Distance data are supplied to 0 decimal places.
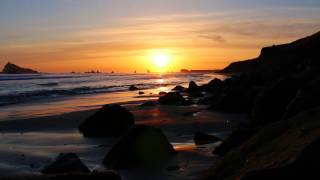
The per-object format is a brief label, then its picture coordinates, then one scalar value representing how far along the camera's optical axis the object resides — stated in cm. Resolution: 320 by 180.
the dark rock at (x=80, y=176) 393
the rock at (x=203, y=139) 754
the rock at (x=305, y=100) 512
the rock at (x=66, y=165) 545
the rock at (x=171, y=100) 1581
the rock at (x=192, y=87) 2454
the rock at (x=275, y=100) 682
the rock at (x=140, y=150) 630
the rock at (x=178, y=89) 2802
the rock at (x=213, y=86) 2404
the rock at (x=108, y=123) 939
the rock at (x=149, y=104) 1548
